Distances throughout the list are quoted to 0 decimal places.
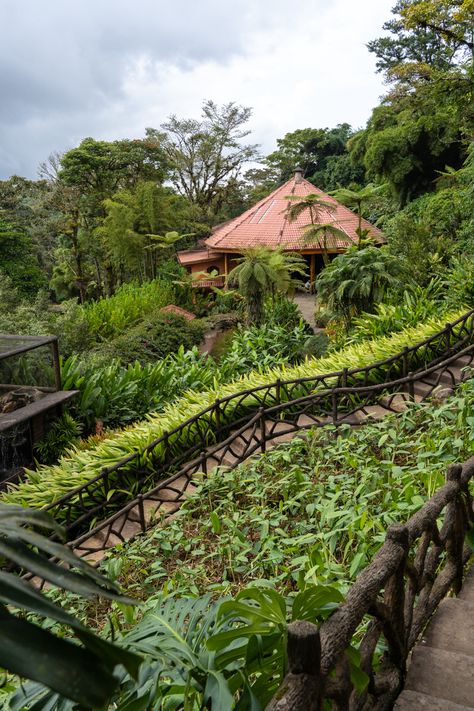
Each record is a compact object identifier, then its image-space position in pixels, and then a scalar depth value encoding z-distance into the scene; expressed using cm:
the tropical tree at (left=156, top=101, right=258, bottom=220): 3003
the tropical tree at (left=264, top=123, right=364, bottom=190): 3191
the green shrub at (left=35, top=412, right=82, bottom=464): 748
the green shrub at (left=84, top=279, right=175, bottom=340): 1329
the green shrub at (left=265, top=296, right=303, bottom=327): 1210
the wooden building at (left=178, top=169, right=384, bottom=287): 1908
